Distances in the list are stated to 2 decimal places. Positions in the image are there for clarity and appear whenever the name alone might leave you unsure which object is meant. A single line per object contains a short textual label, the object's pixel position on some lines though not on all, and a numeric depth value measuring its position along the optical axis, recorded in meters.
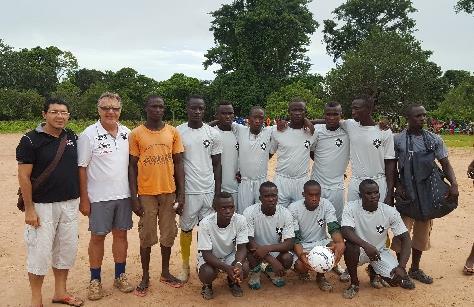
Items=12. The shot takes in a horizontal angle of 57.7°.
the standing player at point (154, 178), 4.78
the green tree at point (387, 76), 33.62
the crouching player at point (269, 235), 4.86
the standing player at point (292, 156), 5.32
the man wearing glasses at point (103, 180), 4.64
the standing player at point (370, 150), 5.05
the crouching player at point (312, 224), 4.93
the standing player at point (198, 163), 5.11
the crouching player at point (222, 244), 4.71
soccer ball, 4.65
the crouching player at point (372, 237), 4.75
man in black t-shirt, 4.21
